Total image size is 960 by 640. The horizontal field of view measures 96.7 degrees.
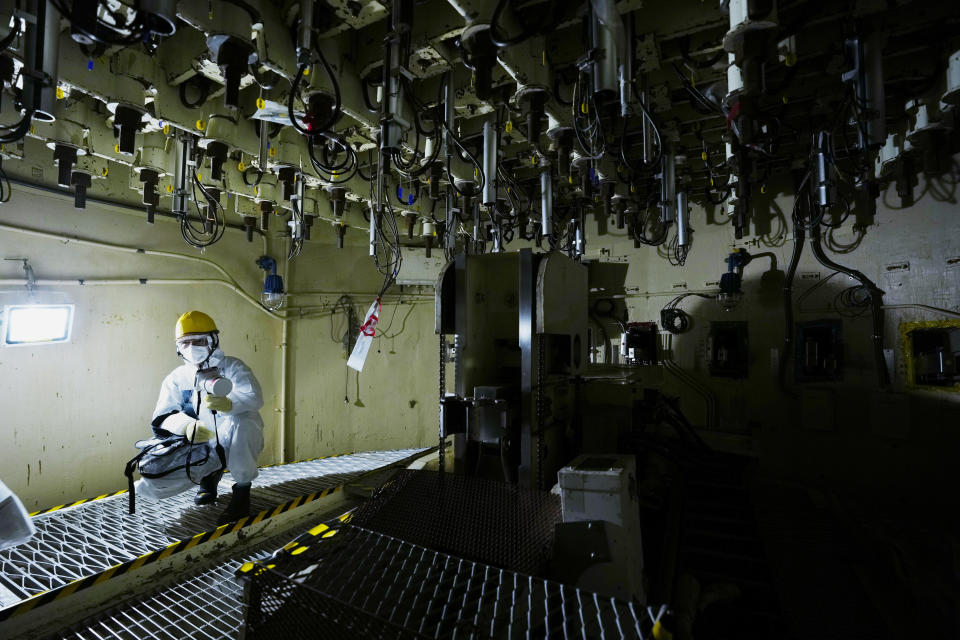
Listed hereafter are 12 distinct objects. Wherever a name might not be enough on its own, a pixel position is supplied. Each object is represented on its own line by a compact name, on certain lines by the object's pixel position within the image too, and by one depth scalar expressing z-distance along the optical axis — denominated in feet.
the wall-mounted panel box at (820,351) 13.39
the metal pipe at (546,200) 11.19
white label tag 12.24
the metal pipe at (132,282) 12.41
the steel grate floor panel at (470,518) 5.33
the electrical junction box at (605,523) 5.18
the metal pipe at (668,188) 11.06
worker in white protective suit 9.54
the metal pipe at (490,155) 8.78
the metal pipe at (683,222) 13.32
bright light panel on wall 11.82
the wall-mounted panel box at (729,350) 14.93
